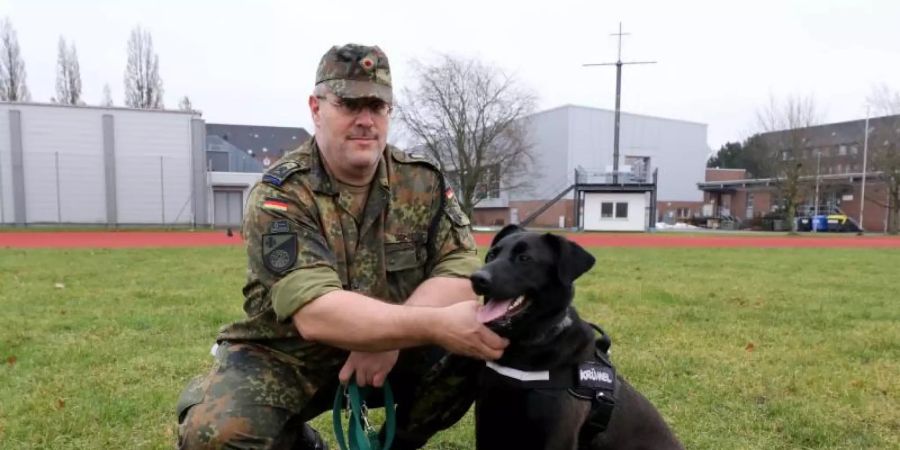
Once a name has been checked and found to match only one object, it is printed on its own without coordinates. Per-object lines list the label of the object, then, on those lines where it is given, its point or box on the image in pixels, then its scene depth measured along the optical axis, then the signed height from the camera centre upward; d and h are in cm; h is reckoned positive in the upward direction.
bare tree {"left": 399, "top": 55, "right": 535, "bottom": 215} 4138 +490
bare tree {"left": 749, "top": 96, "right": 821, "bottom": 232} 4281 +336
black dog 254 -81
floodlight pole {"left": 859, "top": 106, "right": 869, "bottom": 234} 4896 +197
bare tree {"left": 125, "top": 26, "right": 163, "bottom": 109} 4722 +873
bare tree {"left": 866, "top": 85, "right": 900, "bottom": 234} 4197 +299
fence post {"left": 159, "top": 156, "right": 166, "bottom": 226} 3678 +39
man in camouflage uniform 229 -42
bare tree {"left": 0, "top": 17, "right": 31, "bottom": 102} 4416 +862
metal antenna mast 4388 +751
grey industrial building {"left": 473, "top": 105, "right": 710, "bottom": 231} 4394 +281
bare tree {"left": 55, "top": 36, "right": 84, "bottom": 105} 4753 +886
